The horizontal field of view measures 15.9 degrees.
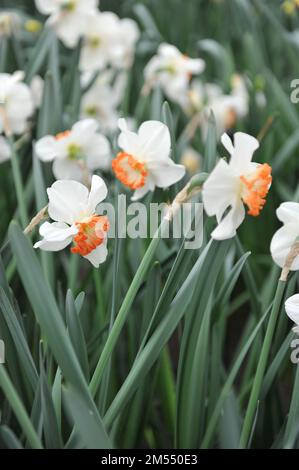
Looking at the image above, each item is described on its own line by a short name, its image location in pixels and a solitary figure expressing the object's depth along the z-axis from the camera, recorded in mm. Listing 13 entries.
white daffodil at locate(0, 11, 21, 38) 1613
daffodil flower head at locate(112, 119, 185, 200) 994
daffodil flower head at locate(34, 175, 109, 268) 922
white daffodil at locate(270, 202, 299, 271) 925
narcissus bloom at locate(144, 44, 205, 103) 1692
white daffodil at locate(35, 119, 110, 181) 1235
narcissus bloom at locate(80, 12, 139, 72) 1689
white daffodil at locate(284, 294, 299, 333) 915
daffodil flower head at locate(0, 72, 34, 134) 1308
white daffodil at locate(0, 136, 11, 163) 1327
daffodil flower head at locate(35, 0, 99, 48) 1579
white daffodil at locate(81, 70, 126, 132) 1669
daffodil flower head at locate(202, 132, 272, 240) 906
